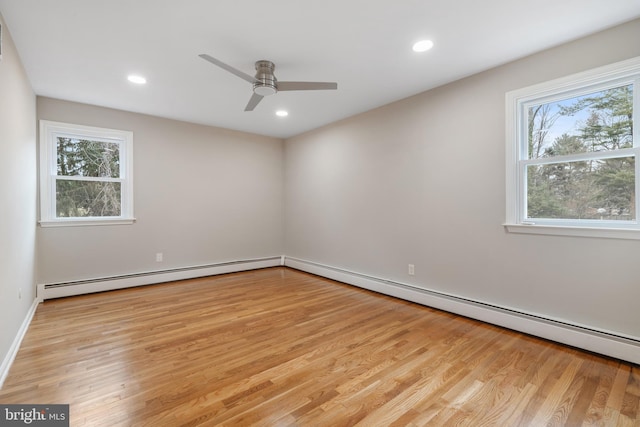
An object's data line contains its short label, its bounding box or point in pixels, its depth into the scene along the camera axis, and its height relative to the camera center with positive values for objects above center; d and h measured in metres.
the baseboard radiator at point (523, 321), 2.24 -1.01
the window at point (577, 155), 2.27 +0.47
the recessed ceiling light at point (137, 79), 3.10 +1.44
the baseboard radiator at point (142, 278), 3.74 -0.94
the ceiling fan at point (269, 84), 2.64 +1.17
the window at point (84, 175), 3.72 +0.54
